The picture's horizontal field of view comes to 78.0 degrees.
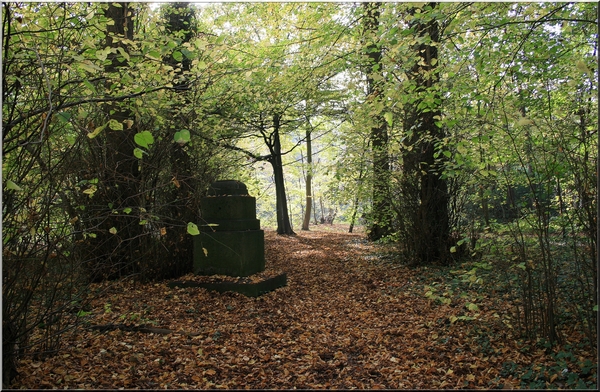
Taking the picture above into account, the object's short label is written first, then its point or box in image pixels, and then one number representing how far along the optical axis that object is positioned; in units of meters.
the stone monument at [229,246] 6.31
